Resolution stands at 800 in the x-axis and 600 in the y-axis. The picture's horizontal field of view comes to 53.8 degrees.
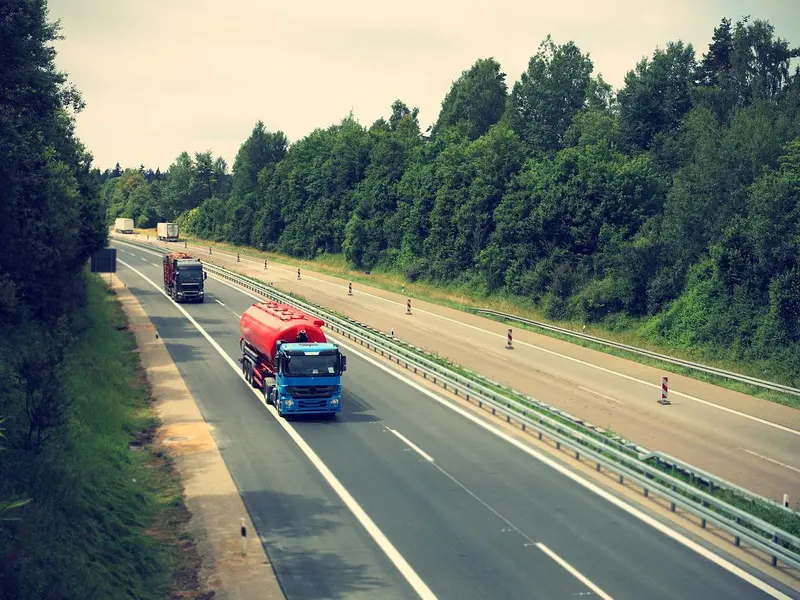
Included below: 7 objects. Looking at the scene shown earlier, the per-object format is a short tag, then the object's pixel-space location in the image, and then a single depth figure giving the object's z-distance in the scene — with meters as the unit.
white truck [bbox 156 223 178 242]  136.75
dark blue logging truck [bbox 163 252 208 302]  63.28
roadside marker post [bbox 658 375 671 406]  33.78
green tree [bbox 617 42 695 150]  73.19
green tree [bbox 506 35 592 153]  92.31
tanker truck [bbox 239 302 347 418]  28.84
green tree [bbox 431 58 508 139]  112.44
